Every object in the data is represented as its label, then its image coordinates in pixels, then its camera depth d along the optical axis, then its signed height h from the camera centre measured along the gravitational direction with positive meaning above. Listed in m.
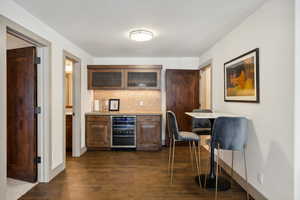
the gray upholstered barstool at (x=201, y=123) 3.61 -0.48
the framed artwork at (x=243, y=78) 2.35 +0.29
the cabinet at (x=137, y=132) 4.45 -0.80
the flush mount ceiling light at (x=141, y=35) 3.02 +1.04
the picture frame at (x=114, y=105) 5.01 -0.18
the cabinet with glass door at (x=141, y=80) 4.77 +0.47
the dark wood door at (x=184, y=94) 4.86 +0.10
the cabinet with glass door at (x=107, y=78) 4.77 +0.52
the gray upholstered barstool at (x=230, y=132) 2.31 -0.42
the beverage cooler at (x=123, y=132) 4.46 -0.81
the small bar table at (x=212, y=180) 2.62 -1.22
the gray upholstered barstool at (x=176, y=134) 2.69 -0.54
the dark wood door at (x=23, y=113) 2.76 -0.22
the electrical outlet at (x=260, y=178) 2.19 -0.95
